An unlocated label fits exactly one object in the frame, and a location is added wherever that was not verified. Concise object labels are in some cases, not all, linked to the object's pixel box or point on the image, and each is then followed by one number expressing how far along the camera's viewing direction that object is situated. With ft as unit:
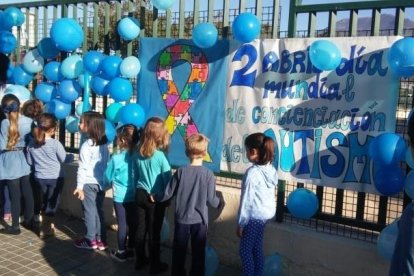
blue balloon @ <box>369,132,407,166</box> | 11.42
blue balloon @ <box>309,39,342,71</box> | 12.57
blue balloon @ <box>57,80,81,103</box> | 18.49
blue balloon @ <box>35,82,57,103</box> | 19.34
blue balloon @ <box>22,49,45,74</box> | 20.25
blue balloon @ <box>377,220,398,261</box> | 11.51
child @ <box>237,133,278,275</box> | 12.50
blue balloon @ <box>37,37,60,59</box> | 19.53
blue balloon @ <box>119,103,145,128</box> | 16.31
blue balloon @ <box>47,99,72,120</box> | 18.94
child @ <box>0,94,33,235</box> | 17.42
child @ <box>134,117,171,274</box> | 14.16
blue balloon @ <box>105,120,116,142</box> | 16.71
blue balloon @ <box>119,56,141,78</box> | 16.72
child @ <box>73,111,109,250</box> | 15.98
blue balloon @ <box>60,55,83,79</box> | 18.28
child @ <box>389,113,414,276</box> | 5.65
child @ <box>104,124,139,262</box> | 15.14
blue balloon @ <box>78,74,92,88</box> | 18.28
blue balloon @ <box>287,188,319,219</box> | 13.42
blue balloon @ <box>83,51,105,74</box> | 17.52
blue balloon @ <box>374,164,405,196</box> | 11.87
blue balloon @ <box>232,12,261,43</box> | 13.78
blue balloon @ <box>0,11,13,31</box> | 20.49
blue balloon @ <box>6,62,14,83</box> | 21.25
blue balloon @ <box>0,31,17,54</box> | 20.71
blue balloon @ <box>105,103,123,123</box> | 17.22
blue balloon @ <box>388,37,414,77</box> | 11.00
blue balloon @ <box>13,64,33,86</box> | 20.63
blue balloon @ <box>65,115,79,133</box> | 19.34
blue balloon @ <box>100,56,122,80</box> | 16.97
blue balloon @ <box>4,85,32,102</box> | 20.18
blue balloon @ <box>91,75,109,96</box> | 17.52
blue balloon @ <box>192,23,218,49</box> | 14.62
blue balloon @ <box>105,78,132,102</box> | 16.80
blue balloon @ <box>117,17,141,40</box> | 17.11
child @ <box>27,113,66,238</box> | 16.90
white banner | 12.74
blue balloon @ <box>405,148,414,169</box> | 10.87
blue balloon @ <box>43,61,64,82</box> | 19.13
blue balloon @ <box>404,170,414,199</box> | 11.34
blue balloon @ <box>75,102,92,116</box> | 19.36
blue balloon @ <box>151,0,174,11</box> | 15.98
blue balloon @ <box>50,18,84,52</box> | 17.88
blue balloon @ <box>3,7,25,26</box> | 20.53
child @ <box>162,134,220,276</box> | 12.91
